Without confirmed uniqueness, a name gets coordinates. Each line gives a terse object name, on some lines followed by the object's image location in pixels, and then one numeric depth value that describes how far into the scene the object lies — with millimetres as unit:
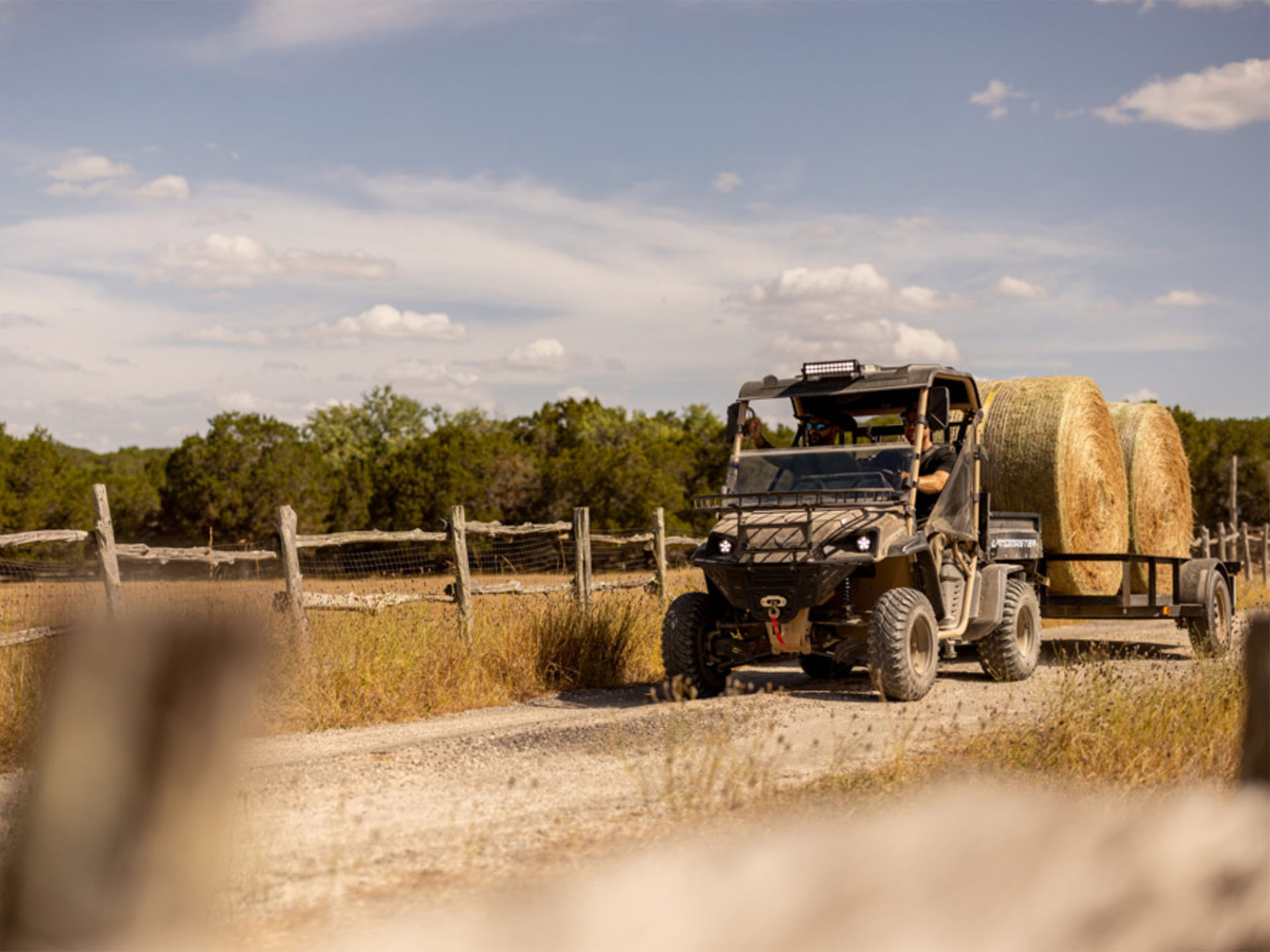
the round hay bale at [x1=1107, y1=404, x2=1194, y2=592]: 14188
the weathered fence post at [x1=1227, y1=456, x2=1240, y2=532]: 42584
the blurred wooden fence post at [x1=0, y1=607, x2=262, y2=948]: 2840
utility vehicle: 9461
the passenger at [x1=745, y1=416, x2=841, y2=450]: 11164
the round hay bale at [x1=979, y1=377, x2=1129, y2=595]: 12547
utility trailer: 12492
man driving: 10250
